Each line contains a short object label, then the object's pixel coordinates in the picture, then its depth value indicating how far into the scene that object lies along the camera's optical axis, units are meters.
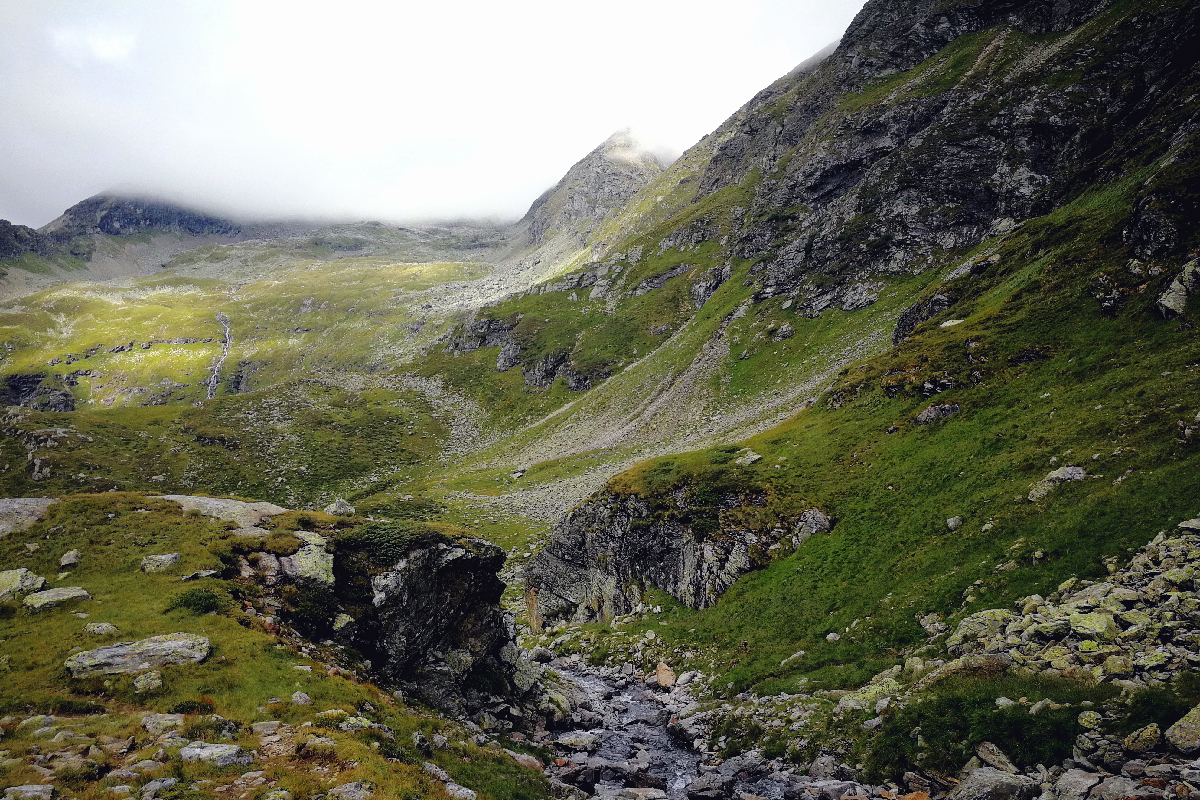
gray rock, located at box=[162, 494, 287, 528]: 28.16
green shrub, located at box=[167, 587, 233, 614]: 20.11
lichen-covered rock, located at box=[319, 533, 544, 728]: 24.17
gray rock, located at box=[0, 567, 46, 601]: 19.60
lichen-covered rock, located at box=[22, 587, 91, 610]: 19.17
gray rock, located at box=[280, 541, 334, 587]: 24.09
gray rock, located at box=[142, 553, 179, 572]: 22.42
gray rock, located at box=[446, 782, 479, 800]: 15.14
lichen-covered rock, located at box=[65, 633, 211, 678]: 16.23
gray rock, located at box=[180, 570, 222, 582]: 22.11
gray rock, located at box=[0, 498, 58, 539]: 23.28
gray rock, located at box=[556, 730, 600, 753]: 24.53
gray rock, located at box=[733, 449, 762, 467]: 44.19
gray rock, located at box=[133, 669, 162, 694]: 15.91
